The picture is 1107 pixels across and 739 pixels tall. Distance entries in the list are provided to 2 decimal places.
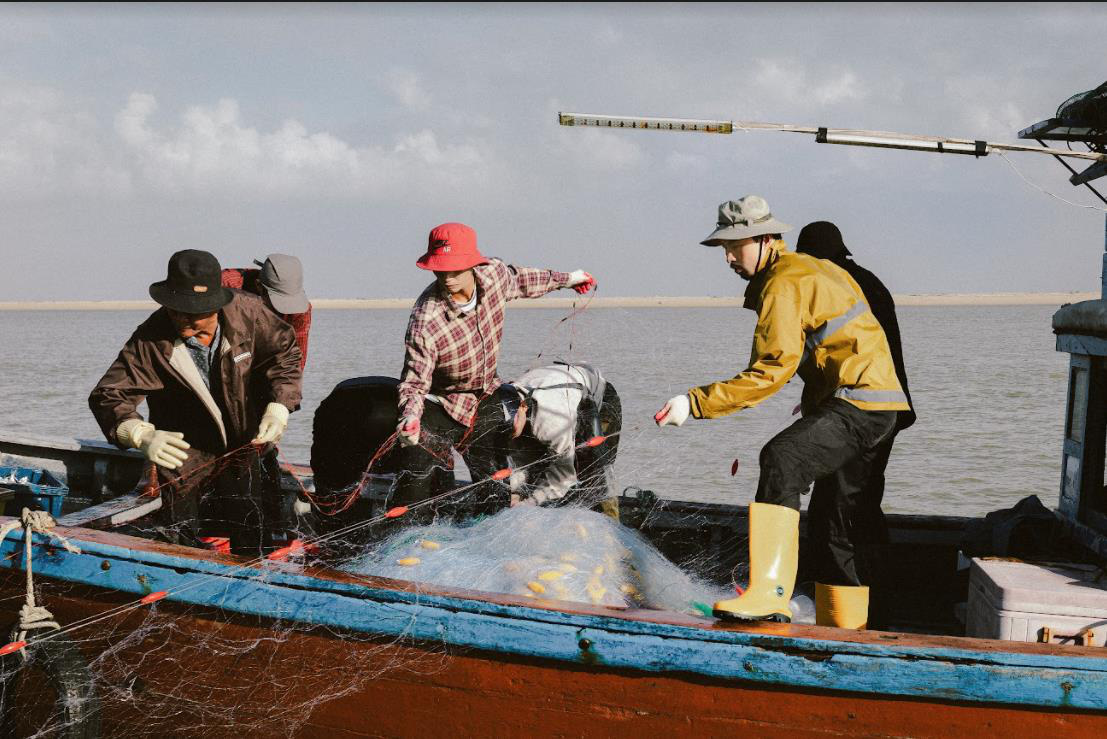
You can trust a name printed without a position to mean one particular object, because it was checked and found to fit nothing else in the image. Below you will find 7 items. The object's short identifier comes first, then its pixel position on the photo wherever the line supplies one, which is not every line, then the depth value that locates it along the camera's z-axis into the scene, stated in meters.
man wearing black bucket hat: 4.41
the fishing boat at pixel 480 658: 3.17
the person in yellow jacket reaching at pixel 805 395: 3.45
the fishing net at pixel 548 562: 3.98
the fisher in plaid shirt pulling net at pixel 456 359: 4.77
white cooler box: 3.49
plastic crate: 6.23
